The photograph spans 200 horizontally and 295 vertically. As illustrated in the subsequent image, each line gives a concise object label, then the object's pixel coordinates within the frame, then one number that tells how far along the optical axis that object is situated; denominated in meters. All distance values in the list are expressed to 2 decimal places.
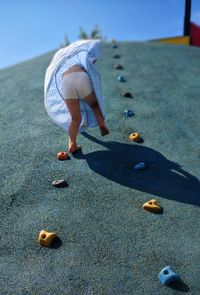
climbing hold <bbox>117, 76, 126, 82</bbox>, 7.73
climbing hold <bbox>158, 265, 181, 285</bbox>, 3.13
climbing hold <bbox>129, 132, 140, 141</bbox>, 5.38
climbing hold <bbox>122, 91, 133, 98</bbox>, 6.92
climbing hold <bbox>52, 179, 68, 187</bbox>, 4.36
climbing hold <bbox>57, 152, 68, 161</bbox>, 4.89
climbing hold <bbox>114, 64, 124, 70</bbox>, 8.64
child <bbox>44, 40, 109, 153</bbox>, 4.91
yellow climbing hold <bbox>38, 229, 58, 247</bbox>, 3.52
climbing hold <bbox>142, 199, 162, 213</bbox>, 3.95
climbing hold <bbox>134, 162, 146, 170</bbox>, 4.69
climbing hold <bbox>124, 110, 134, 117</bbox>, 6.16
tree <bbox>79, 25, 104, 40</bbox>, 30.02
